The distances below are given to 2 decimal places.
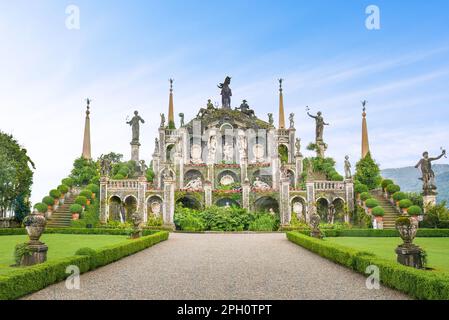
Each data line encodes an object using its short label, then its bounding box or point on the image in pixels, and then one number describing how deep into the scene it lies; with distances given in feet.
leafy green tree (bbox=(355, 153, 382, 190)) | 152.87
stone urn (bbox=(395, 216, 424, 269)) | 40.25
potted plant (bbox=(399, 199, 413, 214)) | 118.52
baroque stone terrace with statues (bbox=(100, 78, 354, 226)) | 132.67
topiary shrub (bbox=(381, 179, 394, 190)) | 134.17
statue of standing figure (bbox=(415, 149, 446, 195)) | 122.11
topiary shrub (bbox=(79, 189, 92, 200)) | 128.18
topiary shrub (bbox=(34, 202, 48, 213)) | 120.40
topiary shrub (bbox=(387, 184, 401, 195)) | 130.21
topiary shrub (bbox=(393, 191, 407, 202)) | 123.75
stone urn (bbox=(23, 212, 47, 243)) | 43.96
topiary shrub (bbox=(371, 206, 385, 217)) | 113.09
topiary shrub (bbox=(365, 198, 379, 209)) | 117.60
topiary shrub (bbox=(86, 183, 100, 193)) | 132.77
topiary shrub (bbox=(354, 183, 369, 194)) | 129.49
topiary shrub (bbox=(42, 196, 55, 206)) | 124.77
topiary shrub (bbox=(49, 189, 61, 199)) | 128.77
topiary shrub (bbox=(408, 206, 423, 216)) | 112.26
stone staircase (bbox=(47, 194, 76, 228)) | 119.75
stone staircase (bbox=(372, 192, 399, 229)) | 115.14
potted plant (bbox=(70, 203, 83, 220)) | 120.06
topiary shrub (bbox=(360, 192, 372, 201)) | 123.03
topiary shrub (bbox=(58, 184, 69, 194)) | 133.08
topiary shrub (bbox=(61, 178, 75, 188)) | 140.26
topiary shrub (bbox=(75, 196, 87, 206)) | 123.95
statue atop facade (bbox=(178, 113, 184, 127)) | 177.04
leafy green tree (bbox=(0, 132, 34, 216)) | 122.42
